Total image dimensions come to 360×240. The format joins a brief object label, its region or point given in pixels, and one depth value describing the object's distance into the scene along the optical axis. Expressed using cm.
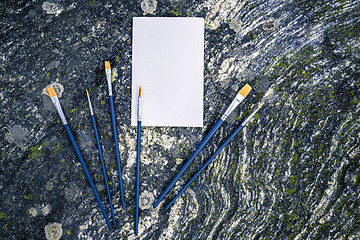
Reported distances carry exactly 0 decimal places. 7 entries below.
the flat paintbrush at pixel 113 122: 87
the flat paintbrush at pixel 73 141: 86
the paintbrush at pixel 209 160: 87
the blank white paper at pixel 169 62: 91
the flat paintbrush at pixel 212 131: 87
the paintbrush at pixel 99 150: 87
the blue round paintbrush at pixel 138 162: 86
